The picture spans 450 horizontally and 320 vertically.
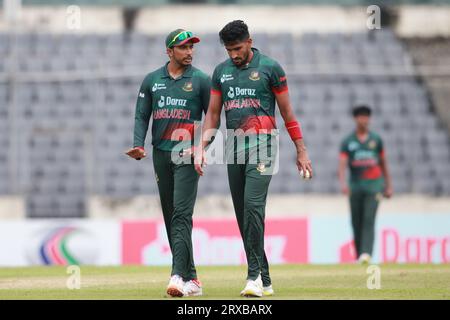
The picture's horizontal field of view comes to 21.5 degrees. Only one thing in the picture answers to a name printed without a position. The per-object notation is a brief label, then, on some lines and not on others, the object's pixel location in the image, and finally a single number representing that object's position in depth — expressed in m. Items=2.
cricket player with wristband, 10.06
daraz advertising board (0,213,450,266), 17.72
